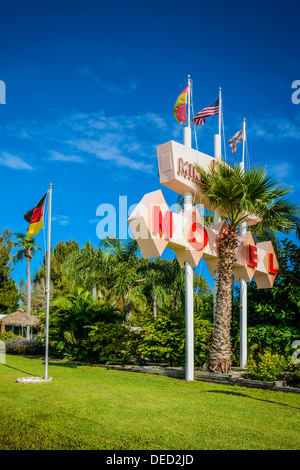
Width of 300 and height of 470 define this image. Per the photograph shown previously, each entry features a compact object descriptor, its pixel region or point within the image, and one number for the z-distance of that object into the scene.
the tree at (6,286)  40.62
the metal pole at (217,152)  13.52
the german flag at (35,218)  11.49
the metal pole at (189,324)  11.77
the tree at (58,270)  43.34
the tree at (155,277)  23.58
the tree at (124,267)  22.64
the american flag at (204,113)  13.33
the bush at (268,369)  11.06
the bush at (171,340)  13.78
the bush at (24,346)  20.33
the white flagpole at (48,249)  11.02
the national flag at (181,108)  12.69
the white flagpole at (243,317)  14.54
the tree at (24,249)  42.44
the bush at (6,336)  24.89
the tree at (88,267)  24.91
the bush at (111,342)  14.99
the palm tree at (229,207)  11.80
